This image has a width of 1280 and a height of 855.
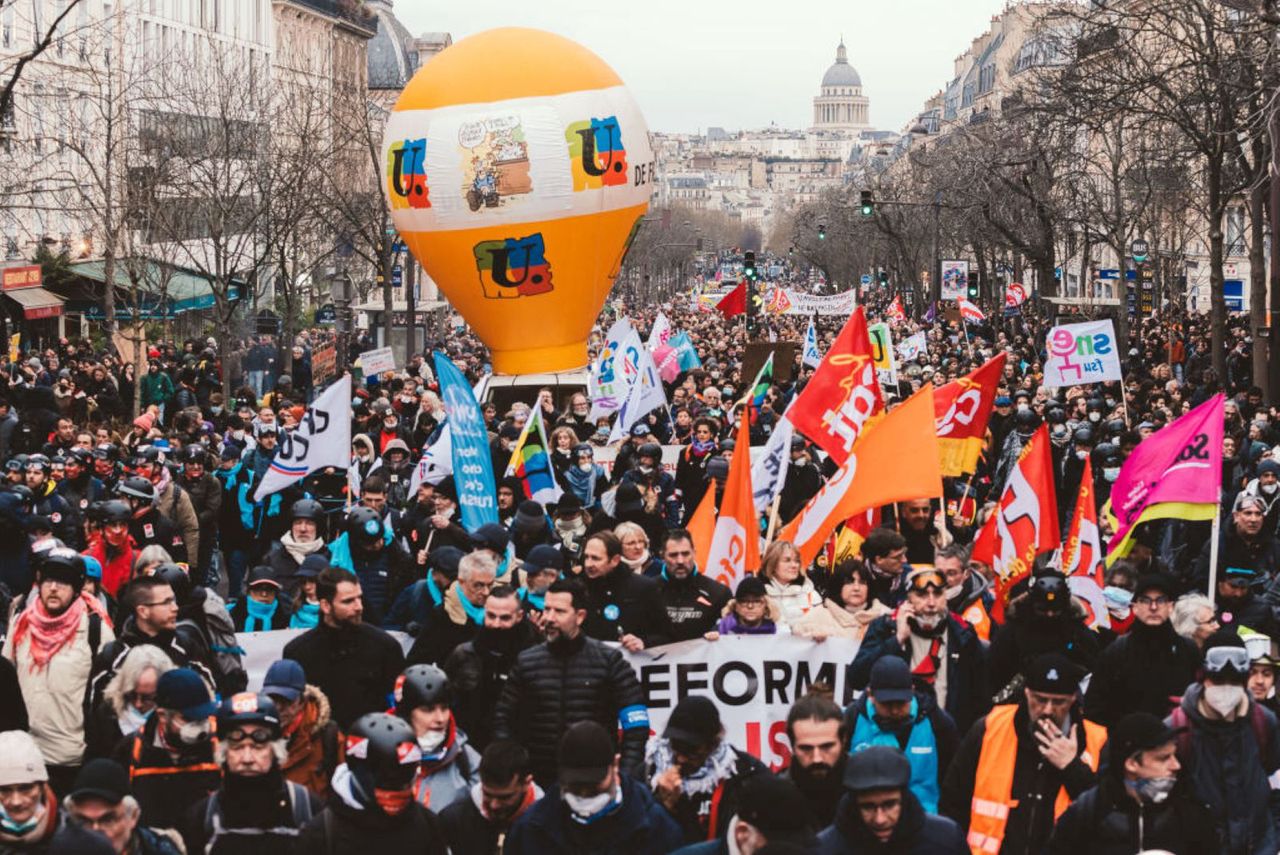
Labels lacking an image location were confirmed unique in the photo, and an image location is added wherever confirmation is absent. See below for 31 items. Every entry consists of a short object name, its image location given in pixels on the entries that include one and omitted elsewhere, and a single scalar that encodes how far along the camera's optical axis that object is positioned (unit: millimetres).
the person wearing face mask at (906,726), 7438
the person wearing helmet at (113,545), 12211
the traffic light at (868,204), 42812
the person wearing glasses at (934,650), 8562
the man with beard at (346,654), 8703
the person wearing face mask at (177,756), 7156
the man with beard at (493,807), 6883
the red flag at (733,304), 43781
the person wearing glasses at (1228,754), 7457
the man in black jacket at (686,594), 9828
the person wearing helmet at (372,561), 11328
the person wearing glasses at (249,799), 6598
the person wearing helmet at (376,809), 6355
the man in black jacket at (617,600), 9805
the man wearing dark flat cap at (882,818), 6250
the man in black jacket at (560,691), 8195
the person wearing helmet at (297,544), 11453
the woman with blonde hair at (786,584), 10305
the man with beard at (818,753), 6984
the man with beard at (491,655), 8656
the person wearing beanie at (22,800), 6531
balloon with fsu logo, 27844
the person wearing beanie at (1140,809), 6812
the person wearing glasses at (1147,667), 8727
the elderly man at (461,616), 9617
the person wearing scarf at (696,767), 7023
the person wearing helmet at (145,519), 13297
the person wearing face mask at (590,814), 6512
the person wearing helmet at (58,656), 8914
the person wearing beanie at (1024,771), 7312
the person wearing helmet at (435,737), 7332
